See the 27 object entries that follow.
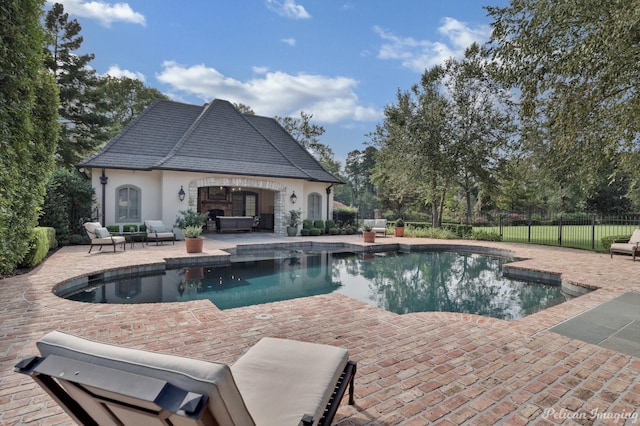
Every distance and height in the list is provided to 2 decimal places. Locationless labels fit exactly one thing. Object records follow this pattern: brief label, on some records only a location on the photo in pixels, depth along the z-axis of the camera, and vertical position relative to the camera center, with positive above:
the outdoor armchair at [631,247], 9.70 -1.05
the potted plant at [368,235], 14.65 -1.10
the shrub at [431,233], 16.83 -1.17
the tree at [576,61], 5.76 +2.75
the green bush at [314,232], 17.22 -1.16
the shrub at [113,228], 13.44 -0.82
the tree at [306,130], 31.33 +7.26
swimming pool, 6.54 -1.76
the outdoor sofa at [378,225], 16.66 -0.77
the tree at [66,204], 11.72 +0.14
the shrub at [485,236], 15.95 -1.21
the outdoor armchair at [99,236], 10.47 -0.87
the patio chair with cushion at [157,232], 12.71 -0.92
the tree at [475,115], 17.52 +4.92
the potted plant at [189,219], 14.24 -0.45
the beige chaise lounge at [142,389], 1.11 -0.61
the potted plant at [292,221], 16.78 -0.60
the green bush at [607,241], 12.06 -1.08
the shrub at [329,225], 18.07 -0.85
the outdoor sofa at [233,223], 17.20 -0.75
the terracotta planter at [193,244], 10.56 -1.11
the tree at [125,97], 26.11 +8.78
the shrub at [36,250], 7.61 -1.00
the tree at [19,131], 5.55 +1.38
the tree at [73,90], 20.66 +7.28
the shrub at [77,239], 12.37 -1.17
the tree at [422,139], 17.30 +3.71
